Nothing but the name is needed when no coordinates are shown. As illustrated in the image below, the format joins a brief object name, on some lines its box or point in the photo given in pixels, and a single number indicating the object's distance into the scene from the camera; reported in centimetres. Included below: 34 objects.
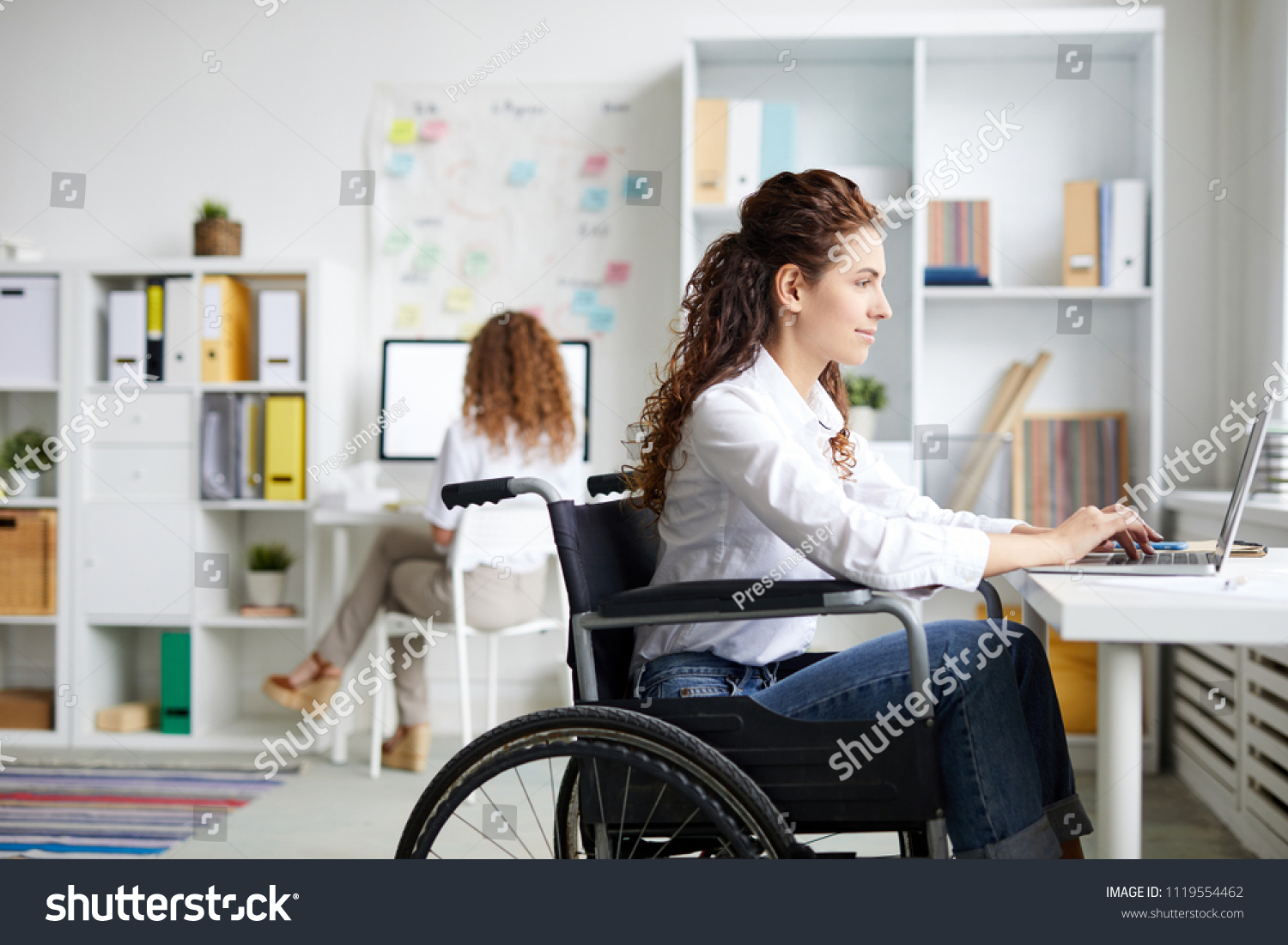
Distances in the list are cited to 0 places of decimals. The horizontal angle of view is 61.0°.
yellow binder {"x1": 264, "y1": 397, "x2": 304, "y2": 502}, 319
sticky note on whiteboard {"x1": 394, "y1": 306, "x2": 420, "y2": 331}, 347
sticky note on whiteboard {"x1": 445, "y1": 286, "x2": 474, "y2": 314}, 346
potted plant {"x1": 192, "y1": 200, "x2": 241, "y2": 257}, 331
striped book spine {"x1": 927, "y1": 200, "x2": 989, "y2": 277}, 301
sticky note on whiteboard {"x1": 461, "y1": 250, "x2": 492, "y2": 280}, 345
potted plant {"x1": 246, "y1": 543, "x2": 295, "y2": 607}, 328
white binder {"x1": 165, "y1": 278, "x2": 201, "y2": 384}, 325
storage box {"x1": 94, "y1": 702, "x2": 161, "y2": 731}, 323
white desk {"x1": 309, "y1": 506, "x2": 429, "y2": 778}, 299
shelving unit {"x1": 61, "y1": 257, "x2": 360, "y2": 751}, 322
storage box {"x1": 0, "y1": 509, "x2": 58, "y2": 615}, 328
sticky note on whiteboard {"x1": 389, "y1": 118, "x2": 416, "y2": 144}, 346
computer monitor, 333
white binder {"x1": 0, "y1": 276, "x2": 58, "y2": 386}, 330
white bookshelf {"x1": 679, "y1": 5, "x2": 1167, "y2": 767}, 302
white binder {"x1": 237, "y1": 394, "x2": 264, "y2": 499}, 324
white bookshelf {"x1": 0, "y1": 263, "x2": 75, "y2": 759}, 325
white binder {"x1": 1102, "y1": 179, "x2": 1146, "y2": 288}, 293
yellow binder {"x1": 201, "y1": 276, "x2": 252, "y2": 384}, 324
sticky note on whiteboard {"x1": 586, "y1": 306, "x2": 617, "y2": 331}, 342
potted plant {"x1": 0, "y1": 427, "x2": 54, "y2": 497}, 333
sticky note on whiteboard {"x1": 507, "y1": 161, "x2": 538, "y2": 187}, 343
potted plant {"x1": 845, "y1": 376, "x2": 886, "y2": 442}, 304
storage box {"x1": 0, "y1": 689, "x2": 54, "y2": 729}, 329
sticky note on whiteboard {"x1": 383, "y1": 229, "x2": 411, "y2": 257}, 348
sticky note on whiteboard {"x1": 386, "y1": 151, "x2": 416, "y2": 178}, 347
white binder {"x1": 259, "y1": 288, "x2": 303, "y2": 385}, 322
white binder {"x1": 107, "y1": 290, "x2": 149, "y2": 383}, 328
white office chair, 275
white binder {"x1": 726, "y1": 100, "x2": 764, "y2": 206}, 304
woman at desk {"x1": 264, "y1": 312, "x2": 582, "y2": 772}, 287
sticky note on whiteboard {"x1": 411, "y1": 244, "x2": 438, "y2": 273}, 346
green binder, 321
